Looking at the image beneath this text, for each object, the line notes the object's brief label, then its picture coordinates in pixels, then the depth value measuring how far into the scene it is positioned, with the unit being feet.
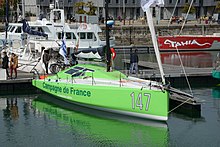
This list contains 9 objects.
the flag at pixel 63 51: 95.09
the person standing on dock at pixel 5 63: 93.76
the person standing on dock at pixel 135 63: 99.04
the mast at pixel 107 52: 80.38
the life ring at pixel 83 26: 136.67
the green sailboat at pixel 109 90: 68.74
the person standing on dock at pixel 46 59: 98.54
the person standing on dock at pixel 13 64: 94.84
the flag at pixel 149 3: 63.36
